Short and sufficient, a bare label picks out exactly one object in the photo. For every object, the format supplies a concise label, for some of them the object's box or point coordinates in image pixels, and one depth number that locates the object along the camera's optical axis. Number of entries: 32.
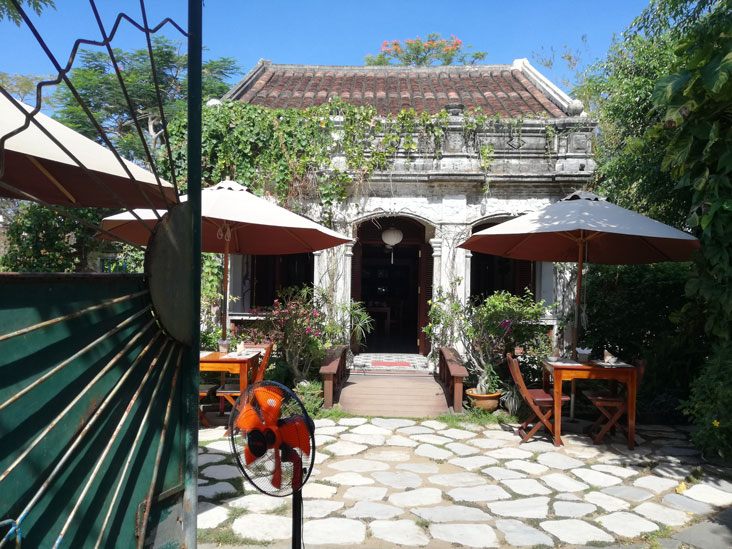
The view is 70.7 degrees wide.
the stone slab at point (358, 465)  4.77
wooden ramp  6.88
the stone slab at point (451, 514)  3.78
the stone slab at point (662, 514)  3.78
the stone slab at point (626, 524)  3.60
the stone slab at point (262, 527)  3.44
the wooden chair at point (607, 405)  5.61
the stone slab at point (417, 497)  4.06
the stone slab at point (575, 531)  3.49
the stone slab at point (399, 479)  4.43
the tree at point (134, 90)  14.48
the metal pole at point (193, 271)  1.86
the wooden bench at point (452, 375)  6.70
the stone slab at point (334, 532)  3.40
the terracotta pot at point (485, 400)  6.77
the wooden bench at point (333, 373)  6.71
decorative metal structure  1.41
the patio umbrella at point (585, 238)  5.56
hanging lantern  9.98
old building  9.15
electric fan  2.37
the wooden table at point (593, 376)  5.58
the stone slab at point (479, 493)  4.18
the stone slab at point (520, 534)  3.44
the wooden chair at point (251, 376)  5.95
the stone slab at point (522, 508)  3.88
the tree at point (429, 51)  24.19
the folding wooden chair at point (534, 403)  5.64
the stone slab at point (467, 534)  3.43
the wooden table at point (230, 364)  5.77
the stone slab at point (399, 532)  3.43
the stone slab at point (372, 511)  3.81
